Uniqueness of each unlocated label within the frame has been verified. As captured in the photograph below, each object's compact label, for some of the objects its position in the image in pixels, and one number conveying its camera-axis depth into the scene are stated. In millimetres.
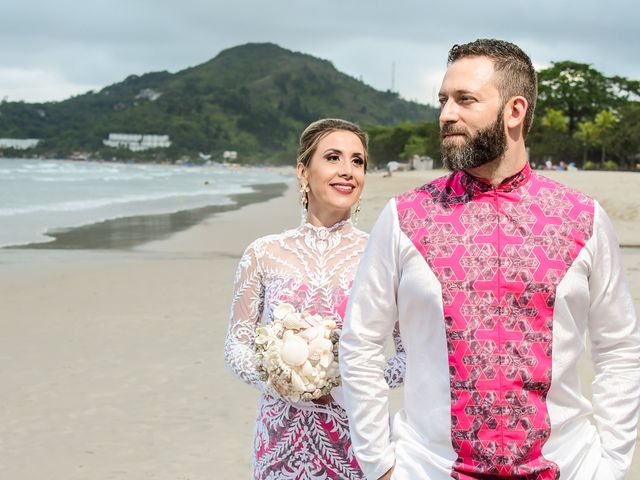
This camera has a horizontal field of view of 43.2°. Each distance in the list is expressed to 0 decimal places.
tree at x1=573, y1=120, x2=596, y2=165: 70688
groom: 2127
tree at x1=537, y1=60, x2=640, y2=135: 84438
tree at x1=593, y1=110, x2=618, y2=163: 66875
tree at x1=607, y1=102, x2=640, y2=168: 60500
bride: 3016
